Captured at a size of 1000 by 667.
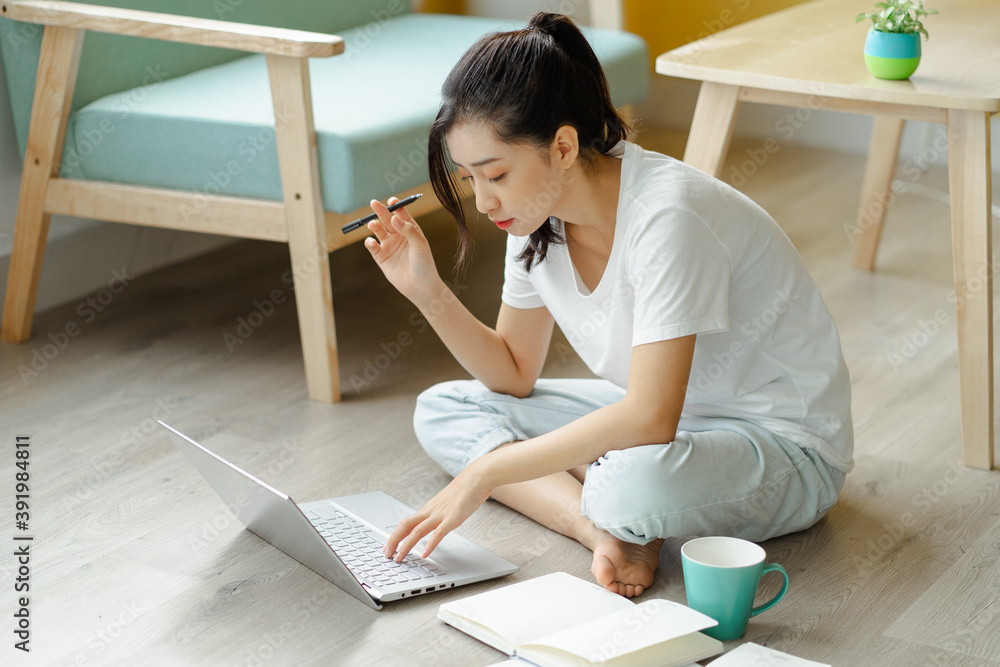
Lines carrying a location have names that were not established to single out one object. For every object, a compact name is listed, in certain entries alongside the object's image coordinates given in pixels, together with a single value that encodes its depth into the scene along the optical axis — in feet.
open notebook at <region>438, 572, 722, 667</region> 10.59
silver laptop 11.10
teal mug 10.78
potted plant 12.10
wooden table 11.98
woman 10.97
